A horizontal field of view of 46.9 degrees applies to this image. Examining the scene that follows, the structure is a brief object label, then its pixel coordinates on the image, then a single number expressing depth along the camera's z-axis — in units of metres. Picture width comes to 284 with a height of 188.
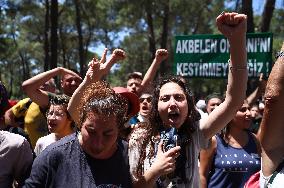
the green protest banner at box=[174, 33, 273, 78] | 5.25
